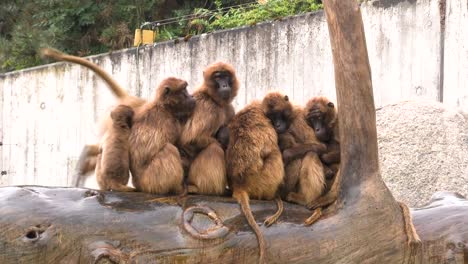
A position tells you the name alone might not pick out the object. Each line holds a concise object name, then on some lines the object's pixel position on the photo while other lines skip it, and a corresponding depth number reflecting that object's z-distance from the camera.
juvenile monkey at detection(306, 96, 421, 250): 6.83
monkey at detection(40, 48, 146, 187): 6.98
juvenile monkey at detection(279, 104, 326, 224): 6.51
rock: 9.20
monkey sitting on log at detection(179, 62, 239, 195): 6.39
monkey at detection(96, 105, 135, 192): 6.41
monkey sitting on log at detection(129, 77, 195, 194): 6.29
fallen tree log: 5.68
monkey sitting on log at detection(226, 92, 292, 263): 6.52
